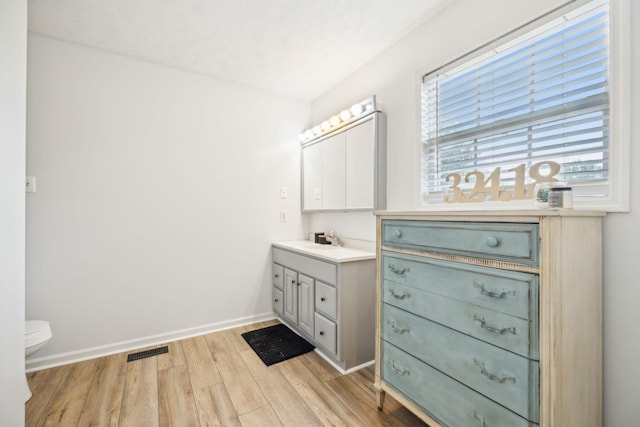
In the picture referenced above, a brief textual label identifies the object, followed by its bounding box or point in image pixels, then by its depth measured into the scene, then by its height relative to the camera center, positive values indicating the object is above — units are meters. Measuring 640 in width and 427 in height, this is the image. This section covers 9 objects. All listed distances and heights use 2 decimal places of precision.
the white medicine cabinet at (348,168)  2.32 +0.38
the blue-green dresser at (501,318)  1.00 -0.43
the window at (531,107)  1.28 +0.54
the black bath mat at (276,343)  2.30 -1.13
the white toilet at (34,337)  1.80 -0.79
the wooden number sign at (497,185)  1.39 +0.13
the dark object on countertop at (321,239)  2.95 -0.29
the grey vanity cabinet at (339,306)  2.09 -0.71
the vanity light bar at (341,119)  2.39 +0.83
